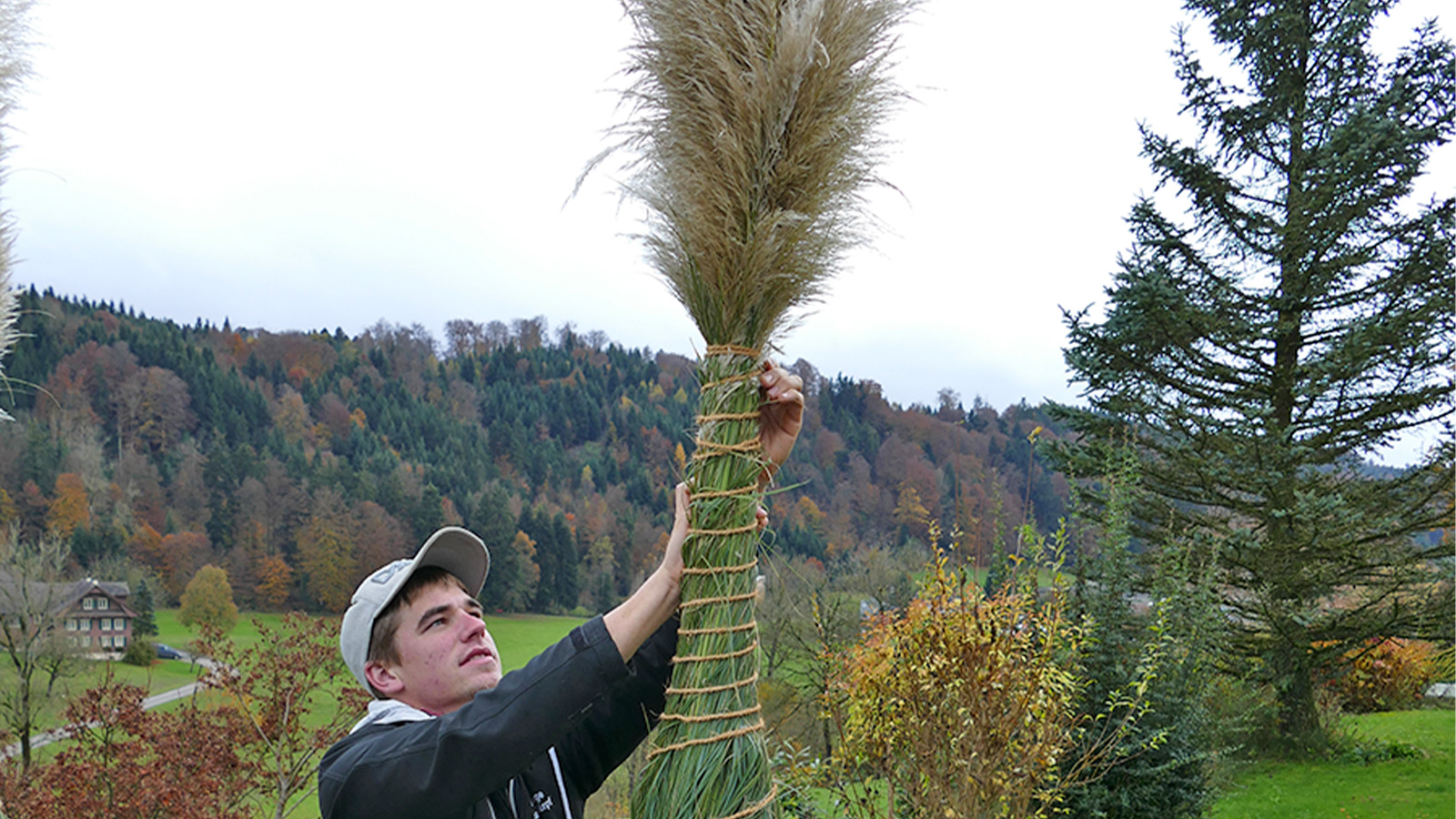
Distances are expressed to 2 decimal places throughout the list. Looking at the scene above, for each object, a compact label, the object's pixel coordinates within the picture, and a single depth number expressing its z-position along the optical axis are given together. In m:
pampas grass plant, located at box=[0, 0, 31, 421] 1.90
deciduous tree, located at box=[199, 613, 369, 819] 7.00
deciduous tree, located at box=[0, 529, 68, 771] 11.25
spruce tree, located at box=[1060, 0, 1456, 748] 9.69
